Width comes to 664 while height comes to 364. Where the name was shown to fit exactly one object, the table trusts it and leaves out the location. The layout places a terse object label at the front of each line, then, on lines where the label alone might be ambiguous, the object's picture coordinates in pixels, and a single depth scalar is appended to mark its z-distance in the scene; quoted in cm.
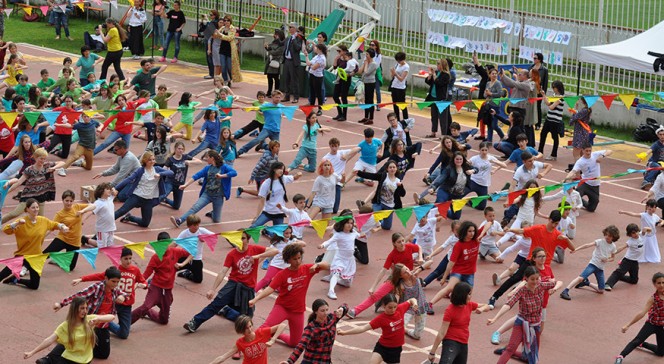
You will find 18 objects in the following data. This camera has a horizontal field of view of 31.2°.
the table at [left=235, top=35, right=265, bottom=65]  3549
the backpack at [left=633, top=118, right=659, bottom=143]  2750
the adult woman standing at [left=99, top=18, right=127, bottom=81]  3117
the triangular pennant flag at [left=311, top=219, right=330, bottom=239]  1655
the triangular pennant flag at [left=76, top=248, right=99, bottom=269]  1465
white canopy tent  2583
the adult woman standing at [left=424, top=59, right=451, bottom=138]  2731
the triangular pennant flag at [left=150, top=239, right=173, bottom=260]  1512
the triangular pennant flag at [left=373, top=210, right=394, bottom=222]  1731
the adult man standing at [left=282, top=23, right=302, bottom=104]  3056
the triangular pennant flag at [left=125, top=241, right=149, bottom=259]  1483
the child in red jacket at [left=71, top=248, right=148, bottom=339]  1469
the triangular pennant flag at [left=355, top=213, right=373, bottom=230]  1717
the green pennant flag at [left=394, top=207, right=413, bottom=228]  1702
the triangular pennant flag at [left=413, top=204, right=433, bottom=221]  1734
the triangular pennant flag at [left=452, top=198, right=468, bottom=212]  1798
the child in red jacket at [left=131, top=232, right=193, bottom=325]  1535
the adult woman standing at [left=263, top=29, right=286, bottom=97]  3089
